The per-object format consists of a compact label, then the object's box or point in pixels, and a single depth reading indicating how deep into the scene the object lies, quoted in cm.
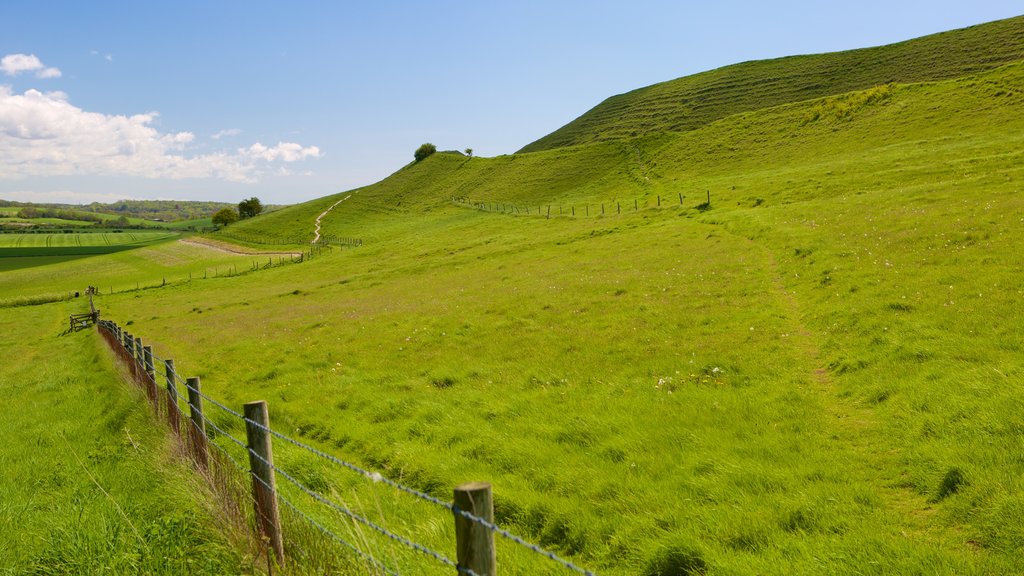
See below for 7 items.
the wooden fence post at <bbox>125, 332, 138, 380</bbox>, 1588
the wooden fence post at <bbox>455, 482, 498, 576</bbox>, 343
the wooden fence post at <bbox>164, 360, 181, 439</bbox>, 935
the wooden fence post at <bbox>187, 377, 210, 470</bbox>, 781
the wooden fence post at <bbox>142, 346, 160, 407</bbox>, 1231
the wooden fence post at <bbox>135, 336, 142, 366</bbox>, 1433
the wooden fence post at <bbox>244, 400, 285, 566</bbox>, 574
